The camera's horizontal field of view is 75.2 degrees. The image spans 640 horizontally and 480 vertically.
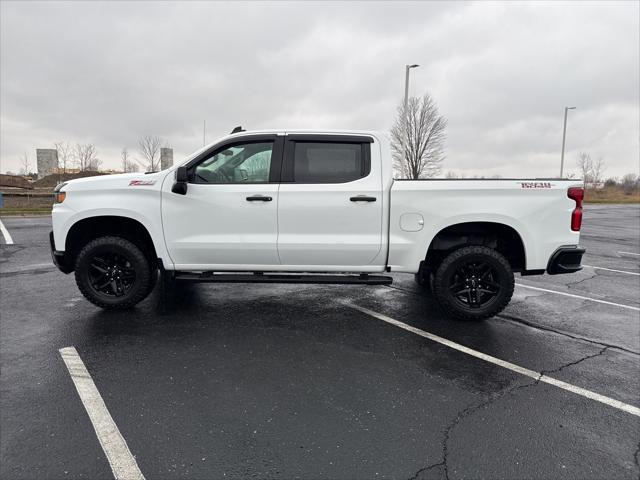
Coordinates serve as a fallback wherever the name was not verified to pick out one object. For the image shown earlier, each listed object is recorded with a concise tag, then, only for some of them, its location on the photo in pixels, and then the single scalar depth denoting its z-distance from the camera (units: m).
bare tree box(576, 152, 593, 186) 66.38
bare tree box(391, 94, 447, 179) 36.08
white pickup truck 4.56
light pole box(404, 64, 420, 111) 20.05
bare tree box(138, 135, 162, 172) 42.34
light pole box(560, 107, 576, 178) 32.59
